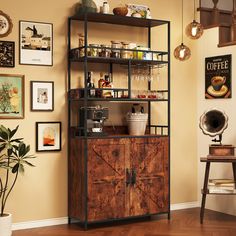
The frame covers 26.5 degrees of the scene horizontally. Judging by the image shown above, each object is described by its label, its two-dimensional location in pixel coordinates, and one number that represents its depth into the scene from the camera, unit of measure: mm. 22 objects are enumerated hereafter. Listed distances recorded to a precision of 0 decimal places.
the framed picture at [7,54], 5598
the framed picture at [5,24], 5586
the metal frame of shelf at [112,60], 5641
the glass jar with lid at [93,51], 5728
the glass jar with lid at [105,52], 5825
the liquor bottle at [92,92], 5723
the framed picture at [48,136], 5820
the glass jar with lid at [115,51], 5922
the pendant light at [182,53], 6469
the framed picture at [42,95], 5792
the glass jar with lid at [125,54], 5957
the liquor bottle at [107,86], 5852
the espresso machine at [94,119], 5719
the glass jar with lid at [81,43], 5781
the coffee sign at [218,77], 6492
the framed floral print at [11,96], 5598
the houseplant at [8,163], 5236
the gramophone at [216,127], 6035
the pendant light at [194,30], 6309
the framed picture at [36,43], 5723
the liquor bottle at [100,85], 5824
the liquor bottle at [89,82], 5750
